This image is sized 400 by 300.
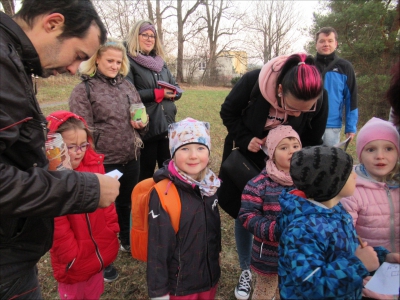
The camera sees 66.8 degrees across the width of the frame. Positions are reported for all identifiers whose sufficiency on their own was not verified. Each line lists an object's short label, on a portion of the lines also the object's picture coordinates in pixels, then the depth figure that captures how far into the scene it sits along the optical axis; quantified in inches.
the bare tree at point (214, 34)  1224.2
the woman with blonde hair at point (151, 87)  116.2
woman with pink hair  73.0
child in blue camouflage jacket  48.7
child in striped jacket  75.2
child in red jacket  70.1
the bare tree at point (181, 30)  1066.4
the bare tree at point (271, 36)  1358.3
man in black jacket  39.6
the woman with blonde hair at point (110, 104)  94.2
